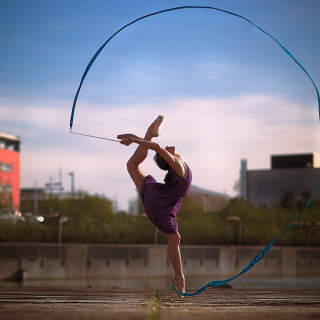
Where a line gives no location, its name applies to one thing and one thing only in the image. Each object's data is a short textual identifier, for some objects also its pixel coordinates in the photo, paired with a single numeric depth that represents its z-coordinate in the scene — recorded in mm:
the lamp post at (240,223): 45738
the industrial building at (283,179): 81688
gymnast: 7594
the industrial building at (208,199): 81125
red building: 90500
